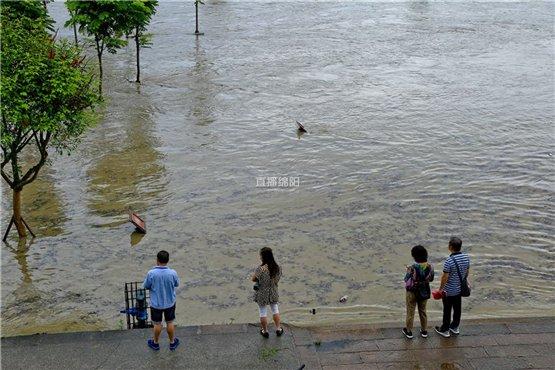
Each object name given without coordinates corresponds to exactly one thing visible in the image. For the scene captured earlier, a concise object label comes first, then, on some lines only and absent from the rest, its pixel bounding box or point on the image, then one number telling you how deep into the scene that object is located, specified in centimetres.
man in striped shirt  829
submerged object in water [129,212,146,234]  1376
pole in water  3822
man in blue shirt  791
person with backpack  823
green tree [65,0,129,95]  2231
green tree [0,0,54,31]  1869
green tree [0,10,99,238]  1100
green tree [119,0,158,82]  2254
